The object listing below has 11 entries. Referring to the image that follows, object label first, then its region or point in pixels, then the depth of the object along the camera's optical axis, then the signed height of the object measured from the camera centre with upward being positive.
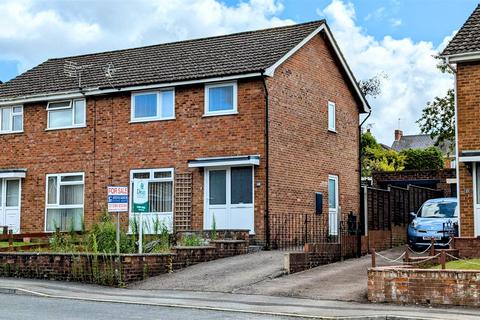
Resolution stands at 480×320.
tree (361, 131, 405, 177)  61.15 +5.53
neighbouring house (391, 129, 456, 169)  91.11 +10.07
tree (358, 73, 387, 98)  41.56 +7.30
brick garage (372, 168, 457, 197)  39.09 +2.46
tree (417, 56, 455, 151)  37.19 +5.24
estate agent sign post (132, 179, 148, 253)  18.72 +0.68
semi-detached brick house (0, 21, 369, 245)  24.23 +3.17
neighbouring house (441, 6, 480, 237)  20.31 +2.64
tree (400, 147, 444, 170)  63.66 +5.49
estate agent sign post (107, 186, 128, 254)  18.33 +0.62
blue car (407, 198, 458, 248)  23.20 +0.04
